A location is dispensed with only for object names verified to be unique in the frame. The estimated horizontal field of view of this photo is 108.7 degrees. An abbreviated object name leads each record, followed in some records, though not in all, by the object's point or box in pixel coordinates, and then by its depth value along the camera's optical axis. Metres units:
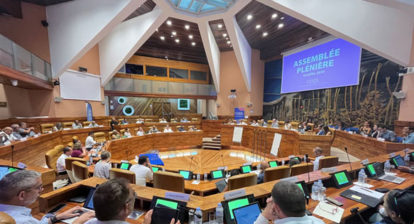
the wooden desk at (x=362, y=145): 4.04
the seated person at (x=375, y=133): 4.95
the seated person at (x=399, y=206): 1.12
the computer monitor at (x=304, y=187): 1.70
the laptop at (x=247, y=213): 1.28
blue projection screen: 6.54
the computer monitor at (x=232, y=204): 1.29
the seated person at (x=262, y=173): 2.52
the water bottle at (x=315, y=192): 1.78
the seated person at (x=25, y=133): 4.77
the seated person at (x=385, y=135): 4.38
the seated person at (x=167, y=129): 7.47
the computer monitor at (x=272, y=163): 3.44
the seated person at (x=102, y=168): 2.57
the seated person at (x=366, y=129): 5.43
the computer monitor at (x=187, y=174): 2.89
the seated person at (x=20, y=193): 1.04
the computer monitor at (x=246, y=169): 2.96
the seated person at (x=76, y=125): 6.74
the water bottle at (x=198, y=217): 1.28
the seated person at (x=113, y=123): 7.20
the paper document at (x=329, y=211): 1.43
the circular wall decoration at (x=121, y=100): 11.84
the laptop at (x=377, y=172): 2.30
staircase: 7.82
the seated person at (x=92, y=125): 7.26
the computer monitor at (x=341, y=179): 2.03
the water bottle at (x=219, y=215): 1.33
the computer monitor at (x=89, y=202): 1.54
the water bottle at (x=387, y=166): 2.54
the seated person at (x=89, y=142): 5.10
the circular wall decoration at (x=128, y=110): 12.04
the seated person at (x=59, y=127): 6.21
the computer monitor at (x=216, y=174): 2.84
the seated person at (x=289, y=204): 0.98
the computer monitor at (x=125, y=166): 3.02
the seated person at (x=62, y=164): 3.28
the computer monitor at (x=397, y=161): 2.70
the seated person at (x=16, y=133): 4.38
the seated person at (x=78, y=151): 3.77
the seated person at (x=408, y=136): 3.96
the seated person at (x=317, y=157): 3.12
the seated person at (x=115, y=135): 5.45
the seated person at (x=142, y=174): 2.52
